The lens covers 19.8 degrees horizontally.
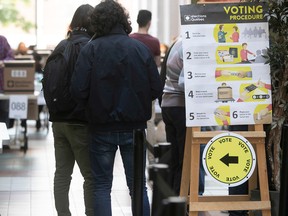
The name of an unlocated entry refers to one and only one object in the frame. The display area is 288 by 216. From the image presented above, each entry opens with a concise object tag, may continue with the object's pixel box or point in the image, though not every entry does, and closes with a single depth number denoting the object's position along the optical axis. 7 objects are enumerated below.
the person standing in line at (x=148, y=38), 11.16
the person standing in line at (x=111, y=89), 6.35
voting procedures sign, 6.62
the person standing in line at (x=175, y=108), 7.81
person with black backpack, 6.70
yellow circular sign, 6.69
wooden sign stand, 6.66
